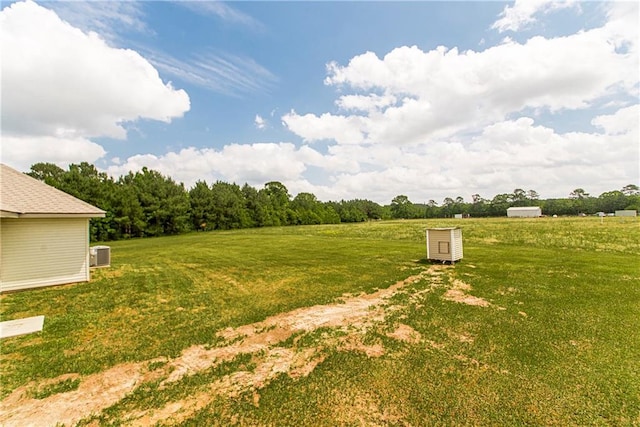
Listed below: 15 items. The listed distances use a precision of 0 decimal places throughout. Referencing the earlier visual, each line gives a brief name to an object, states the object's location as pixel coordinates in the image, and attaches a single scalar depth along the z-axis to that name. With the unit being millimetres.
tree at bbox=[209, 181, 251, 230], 48906
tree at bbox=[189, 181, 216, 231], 46344
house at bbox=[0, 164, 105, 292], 8453
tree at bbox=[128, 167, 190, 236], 38438
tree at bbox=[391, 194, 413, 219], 106125
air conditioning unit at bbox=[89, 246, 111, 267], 12172
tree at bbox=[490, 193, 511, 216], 98838
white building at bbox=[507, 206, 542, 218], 77500
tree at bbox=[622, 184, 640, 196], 103144
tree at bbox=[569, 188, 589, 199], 112050
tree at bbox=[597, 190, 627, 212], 83750
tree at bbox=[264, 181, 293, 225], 60372
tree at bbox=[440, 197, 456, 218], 107512
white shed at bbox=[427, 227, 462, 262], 11922
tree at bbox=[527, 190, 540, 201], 120062
